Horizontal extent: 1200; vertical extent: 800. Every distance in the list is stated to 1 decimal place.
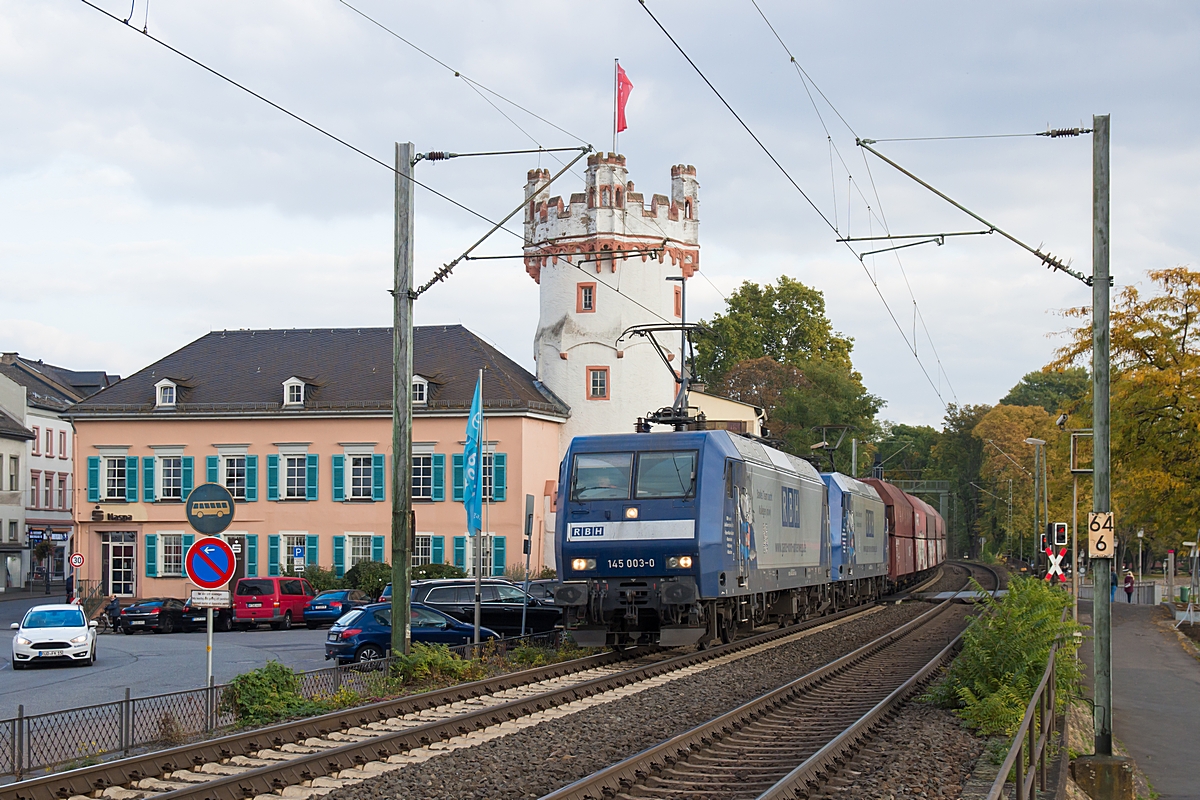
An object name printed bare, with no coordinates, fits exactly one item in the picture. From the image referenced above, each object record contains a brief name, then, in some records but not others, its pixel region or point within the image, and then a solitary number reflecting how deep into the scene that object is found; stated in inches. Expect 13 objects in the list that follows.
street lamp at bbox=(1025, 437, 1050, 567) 1920.0
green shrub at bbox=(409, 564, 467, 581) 1916.8
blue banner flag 877.8
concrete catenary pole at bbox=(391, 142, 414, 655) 760.3
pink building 2063.2
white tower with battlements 2206.0
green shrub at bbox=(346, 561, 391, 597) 1947.6
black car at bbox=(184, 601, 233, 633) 1651.9
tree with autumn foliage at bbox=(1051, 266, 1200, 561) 1288.1
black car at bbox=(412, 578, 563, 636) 1079.0
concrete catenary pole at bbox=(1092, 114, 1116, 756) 553.9
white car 1120.8
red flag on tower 1701.5
